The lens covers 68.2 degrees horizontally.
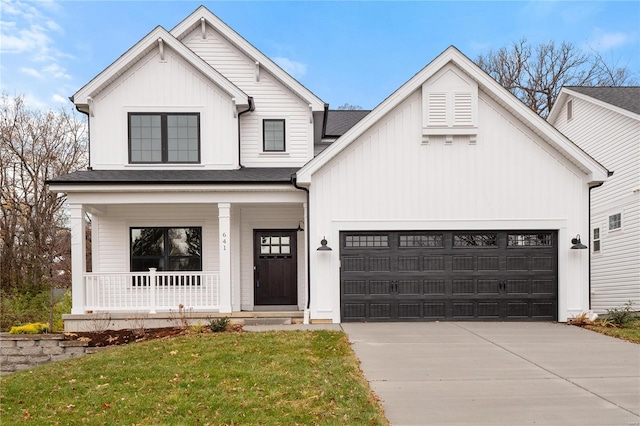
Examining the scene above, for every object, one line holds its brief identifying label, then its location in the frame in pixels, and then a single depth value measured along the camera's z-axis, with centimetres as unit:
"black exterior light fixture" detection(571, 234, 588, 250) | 1123
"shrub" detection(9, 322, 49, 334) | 1063
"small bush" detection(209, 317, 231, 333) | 1016
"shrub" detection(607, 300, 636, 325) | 1102
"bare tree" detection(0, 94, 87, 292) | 2234
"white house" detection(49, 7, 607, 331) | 1136
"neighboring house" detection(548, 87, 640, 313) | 1432
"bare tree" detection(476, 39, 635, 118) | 2911
